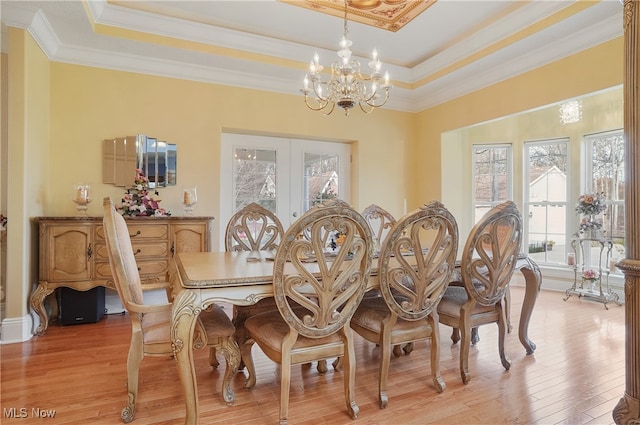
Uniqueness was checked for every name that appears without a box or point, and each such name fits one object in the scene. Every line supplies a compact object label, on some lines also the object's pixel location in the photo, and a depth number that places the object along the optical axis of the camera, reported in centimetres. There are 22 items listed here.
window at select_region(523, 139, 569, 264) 519
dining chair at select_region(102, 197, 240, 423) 169
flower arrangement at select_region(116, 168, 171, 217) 347
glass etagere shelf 426
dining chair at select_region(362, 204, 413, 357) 267
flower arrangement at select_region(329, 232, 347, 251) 199
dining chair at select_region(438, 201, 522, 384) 217
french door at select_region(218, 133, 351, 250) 440
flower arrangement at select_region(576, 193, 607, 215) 437
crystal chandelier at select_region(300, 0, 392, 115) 260
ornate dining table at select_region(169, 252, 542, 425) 163
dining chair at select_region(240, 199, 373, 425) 166
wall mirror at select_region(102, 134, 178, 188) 371
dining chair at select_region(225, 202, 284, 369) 302
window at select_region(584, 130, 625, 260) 466
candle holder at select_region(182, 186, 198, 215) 380
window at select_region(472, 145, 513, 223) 561
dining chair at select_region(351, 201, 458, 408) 190
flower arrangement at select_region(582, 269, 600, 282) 431
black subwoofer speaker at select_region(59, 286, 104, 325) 327
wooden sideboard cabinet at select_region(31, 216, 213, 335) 307
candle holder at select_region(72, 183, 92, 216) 333
